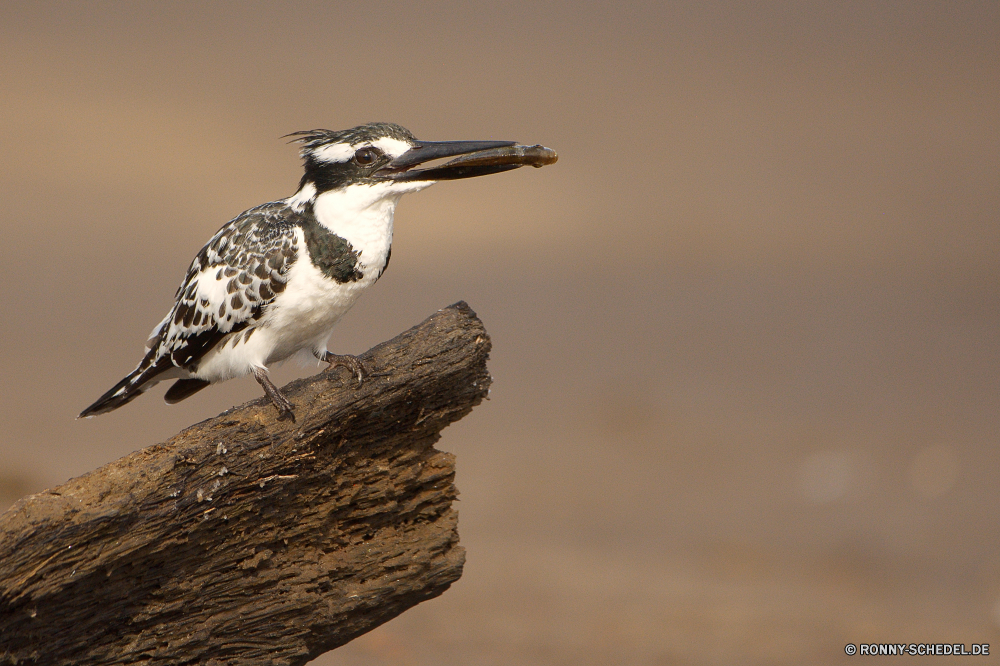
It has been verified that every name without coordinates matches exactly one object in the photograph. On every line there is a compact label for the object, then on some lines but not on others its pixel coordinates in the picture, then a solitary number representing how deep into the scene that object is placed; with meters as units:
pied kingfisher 8.77
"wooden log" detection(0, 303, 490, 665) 7.48
